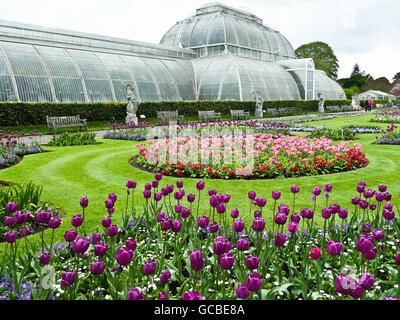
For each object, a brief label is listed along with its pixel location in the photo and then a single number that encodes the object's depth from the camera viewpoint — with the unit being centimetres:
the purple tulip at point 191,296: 162
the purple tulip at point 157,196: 350
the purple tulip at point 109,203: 327
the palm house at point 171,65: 2339
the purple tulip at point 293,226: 273
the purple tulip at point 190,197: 335
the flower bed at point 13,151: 939
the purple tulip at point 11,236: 237
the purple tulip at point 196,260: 188
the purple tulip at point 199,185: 356
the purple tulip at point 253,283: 173
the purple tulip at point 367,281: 173
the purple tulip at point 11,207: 290
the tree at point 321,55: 7188
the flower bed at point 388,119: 2514
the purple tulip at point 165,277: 204
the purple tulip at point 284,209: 292
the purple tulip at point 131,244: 226
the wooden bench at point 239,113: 2701
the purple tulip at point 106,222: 286
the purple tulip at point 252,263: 202
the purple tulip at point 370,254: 205
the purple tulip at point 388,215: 293
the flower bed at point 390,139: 1358
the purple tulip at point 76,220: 266
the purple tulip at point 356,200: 328
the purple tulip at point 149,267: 202
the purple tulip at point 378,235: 269
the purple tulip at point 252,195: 343
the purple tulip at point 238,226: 263
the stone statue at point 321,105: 4098
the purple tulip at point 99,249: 222
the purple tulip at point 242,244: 229
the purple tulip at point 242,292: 165
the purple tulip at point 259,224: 252
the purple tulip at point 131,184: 376
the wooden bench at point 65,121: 1815
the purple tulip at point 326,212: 290
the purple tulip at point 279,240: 254
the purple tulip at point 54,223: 264
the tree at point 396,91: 8769
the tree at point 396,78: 9981
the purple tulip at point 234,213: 302
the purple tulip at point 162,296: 178
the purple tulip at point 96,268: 197
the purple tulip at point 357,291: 166
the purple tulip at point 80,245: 224
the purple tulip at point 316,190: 360
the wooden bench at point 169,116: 2362
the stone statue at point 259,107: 3133
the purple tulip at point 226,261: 190
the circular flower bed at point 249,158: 802
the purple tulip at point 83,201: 312
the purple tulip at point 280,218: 261
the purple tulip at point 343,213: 305
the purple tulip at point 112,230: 262
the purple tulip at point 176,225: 268
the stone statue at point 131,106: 2203
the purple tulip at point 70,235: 241
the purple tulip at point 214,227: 267
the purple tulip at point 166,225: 277
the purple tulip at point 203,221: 266
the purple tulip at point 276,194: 342
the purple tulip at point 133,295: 168
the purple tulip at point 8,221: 279
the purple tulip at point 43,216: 269
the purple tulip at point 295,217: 283
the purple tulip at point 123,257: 192
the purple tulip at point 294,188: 360
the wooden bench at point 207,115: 2541
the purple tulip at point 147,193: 350
